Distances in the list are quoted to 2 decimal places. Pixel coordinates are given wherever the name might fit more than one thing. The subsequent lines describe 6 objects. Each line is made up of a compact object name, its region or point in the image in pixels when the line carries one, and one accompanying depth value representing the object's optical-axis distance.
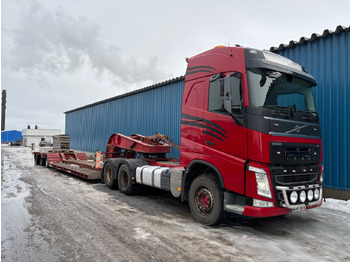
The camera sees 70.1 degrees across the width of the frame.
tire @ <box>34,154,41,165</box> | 16.19
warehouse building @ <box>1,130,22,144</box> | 82.94
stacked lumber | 16.86
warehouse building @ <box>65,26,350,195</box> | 7.08
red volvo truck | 4.28
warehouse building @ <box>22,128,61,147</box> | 61.28
